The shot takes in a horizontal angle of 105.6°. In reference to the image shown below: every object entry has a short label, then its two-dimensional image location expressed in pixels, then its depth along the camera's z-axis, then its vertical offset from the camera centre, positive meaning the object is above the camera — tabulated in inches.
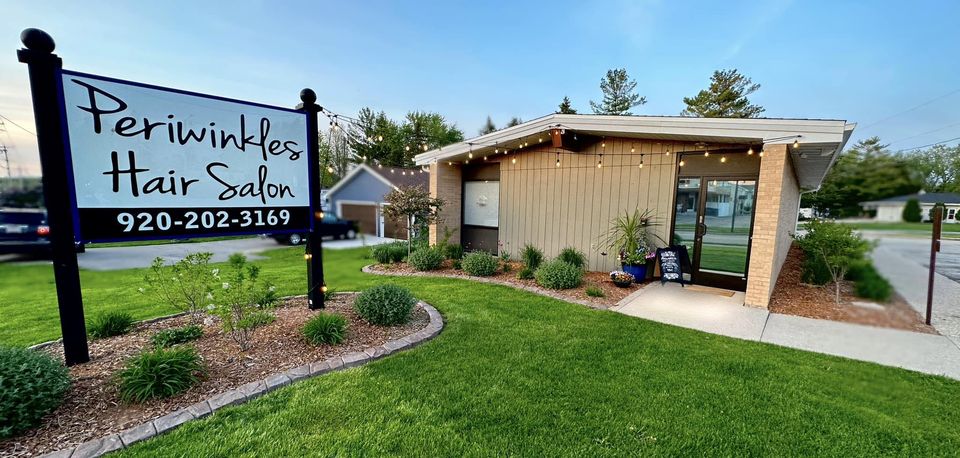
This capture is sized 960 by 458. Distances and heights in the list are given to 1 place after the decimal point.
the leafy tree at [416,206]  280.5 -4.5
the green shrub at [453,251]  321.0 -44.1
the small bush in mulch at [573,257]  275.9 -41.6
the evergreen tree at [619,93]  902.4 +279.0
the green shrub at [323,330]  135.0 -48.9
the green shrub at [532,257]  281.6 -43.2
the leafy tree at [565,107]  979.9 +259.3
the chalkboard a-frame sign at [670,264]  237.6 -39.6
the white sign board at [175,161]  104.9 +11.8
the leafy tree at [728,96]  848.3 +259.0
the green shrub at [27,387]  82.0 -45.9
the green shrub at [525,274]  254.2 -50.0
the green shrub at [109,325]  135.9 -48.8
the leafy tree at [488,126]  1110.4 +230.9
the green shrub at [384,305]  154.7 -45.1
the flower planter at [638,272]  250.4 -46.6
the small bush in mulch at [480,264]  268.7 -46.5
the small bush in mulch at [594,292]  213.2 -52.2
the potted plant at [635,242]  249.9 -26.8
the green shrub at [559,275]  228.5 -46.1
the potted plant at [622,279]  234.9 -48.5
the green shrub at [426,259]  291.0 -46.8
